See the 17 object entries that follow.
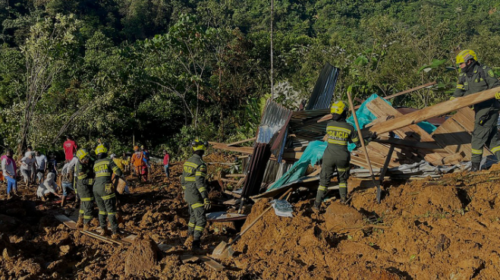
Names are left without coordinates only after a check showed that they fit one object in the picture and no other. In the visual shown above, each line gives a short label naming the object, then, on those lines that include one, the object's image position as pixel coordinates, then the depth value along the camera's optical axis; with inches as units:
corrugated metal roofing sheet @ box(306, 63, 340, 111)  436.1
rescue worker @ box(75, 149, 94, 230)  317.7
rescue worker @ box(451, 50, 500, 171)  262.2
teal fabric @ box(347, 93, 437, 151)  345.3
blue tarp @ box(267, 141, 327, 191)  327.0
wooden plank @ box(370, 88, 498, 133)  241.9
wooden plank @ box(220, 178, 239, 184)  450.3
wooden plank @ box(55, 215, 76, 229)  333.4
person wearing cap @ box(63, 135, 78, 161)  466.3
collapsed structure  279.1
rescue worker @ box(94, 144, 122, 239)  291.7
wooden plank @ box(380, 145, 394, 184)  280.3
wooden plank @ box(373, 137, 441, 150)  299.3
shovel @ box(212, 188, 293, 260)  239.4
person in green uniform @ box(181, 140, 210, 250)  266.7
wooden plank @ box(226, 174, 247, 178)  437.3
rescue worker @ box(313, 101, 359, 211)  257.8
